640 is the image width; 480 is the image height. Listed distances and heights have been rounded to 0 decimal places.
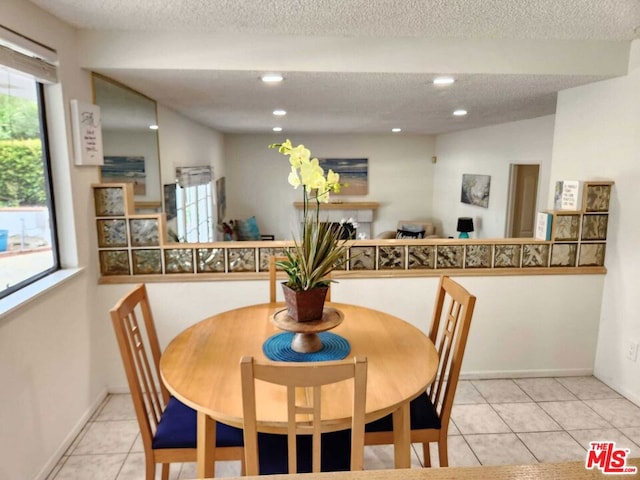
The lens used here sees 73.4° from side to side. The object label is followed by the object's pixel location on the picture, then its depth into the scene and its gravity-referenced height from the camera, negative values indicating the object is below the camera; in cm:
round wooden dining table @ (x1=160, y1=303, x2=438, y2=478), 134 -68
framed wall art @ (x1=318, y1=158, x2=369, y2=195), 791 +26
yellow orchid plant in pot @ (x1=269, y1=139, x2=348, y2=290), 155 -23
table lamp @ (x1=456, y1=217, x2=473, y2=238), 590 -53
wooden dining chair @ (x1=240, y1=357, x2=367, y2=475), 108 -55
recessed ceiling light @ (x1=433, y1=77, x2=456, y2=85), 265 +67
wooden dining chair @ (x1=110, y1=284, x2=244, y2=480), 155 -90
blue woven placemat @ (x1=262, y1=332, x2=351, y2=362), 166 -66
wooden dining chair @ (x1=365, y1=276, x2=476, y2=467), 163 -91
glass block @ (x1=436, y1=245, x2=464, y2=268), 283 -46
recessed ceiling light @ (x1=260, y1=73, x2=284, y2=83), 254 +65
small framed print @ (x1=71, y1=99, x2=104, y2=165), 226 +28
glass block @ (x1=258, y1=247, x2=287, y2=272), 272 -43
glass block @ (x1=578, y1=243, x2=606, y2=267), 288 -45
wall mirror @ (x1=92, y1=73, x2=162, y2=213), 273 +32
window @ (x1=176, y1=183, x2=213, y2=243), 443 -33
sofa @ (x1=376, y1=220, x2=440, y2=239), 729 -76
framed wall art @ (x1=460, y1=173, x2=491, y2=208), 583 -3
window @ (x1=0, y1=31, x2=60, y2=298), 182 -1
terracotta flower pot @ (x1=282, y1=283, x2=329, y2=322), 165 -45
